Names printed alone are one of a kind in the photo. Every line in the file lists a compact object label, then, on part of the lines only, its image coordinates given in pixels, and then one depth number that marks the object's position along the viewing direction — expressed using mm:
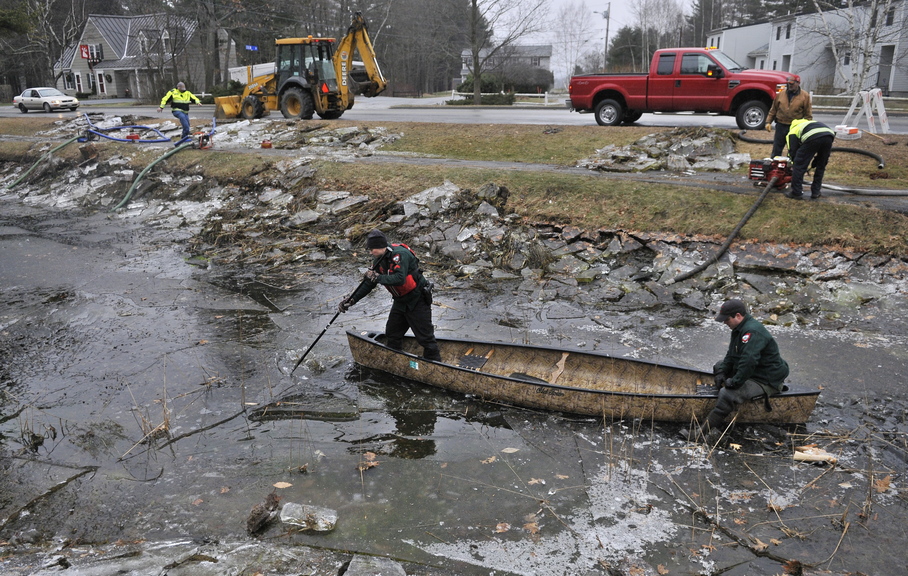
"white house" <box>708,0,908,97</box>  36812
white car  34781
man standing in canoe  7770
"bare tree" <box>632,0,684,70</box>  57112
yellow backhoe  21234
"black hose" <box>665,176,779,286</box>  11078
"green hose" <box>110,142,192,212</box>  18484
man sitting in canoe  6457
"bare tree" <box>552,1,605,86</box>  61531
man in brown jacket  12211
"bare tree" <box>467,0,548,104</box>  36250
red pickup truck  16141
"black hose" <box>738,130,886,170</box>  13516
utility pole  50312
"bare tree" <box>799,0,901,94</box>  26516
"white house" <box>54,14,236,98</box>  48531
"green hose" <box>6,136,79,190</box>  21766
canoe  6906
